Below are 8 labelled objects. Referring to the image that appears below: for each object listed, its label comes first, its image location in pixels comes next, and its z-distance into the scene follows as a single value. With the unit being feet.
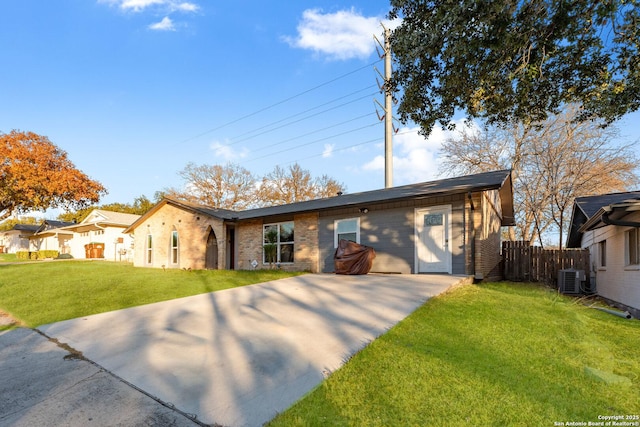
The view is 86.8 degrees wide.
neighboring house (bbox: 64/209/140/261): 97.40
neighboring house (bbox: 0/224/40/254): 141.59
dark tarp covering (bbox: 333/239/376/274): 37.81
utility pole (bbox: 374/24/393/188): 59.38
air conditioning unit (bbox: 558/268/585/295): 37.93
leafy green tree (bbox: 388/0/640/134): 17.58
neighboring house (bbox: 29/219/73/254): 118.01
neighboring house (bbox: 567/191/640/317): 23.68
